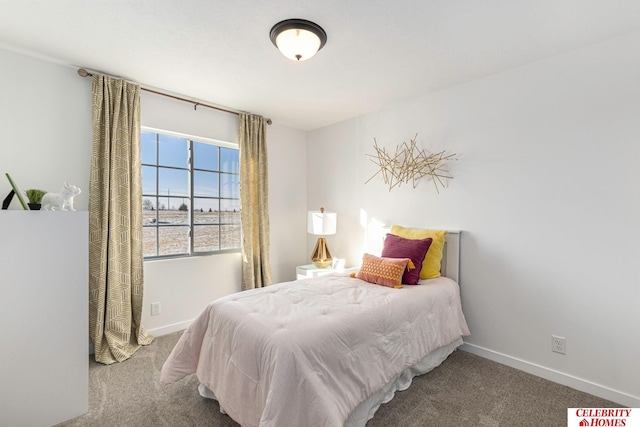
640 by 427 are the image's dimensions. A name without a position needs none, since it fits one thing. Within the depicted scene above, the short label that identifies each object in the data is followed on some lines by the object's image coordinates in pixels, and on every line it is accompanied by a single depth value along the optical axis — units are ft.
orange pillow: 8.07
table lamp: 12.14
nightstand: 11.88
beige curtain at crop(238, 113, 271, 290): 11.87
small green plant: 6.31
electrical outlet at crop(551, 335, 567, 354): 7.35
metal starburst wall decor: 9.74
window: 10.24
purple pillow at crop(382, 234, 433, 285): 8.33
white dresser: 5.46
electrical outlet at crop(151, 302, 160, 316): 9.90
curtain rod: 8.29
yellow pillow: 8.93
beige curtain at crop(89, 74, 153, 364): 8.40
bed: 4.61
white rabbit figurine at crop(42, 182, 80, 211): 6.48
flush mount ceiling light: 6.24
